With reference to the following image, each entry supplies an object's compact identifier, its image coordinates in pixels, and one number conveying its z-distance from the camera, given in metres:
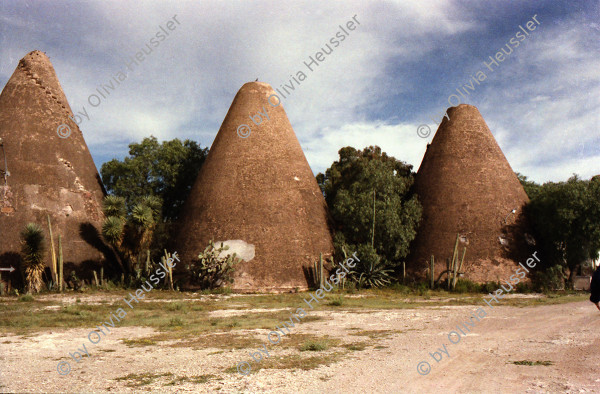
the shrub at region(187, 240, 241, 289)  19.27
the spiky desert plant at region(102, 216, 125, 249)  19.20
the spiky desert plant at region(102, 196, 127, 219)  20.20
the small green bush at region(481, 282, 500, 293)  19.56
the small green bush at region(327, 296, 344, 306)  14.79
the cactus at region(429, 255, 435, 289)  20.10
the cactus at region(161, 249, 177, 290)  19.45
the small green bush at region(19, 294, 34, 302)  15.68
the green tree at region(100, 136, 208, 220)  26.72
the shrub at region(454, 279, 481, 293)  19.67
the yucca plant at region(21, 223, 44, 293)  17.22
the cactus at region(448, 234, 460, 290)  19.91
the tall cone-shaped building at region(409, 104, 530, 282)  21.36
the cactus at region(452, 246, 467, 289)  19.88
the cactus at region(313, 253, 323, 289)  19.23
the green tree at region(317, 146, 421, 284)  21.30
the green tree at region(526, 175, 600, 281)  19.20
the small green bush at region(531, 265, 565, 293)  19.58
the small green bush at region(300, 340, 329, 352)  7.68
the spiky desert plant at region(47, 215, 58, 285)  17.89
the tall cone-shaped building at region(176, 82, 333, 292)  20.16
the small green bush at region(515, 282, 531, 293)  19.80
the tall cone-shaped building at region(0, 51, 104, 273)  19.98
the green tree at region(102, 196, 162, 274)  19.34
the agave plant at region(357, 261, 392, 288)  20.53
